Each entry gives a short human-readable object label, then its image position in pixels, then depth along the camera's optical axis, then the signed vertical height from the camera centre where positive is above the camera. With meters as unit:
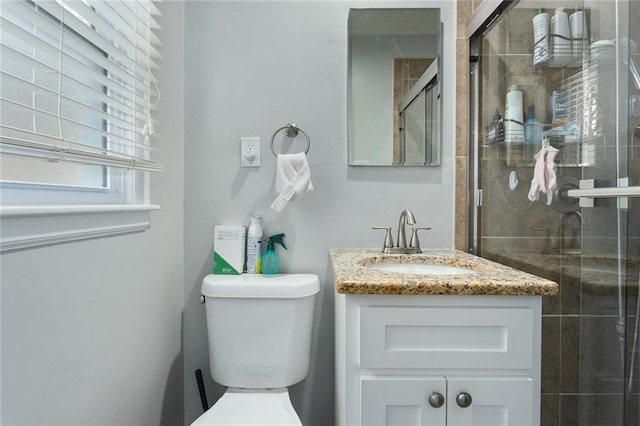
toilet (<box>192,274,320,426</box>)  1.28 -0.42
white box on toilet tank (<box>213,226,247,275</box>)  1.43 -0.15
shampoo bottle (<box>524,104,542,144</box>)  1.06 +0.24
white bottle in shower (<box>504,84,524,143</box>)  1.15 +0.30
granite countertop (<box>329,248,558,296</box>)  0.89 -0.17
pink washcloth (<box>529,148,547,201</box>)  1.02 +0.10
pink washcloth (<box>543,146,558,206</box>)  0.98 +0.11
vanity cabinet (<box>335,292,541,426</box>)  0.90 -0.36
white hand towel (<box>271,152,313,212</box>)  1.38 +0.12
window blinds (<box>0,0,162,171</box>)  0.72 +0.32
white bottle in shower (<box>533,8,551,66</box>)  1.01 +0.48
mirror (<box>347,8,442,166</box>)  1.48 +0.52
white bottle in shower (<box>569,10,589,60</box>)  0.87 +0.43
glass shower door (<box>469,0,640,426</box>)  0.76 +0.00
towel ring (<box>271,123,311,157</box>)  1.48 +0.32
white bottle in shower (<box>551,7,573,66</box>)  0.94 +0.45
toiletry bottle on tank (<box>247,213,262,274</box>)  1.44 -0.14
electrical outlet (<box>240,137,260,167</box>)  1.49 +0.24
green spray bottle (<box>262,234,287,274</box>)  1.44 -0.19
